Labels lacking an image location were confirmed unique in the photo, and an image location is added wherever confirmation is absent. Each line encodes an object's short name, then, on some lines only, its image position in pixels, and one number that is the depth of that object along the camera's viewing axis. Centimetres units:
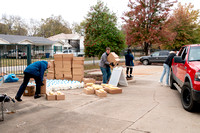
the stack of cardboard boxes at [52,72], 955
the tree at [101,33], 1234
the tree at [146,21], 2455
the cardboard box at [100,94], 676
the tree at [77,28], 7794
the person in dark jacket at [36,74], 611
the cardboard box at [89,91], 724
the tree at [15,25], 6341
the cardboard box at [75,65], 916
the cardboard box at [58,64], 936
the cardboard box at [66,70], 923
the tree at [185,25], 3123
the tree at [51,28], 6856
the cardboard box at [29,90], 688
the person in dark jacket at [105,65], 883
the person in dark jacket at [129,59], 1075
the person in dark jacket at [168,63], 870
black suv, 2253
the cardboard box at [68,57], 915
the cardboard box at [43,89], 692
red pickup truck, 463
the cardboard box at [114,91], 735
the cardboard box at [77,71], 916
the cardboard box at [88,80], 890
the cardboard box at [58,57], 932
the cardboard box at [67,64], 918
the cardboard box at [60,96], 630
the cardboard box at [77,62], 913
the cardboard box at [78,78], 920
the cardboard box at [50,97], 627
